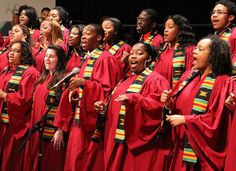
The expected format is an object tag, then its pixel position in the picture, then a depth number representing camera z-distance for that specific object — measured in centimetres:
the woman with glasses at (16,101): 1212
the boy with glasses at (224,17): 1118
